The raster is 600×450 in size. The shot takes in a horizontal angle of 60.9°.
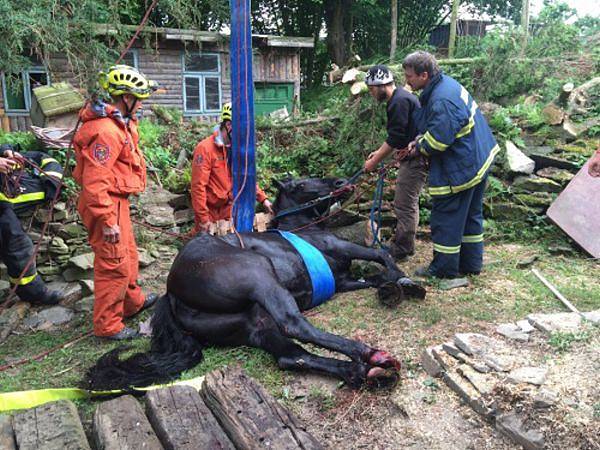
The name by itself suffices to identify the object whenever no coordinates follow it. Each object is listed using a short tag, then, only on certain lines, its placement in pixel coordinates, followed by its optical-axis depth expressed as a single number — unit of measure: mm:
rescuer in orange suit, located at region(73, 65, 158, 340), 4074
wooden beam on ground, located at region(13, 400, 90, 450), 2477
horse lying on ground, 3281
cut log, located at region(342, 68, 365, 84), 7365
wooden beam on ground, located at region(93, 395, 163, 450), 2494
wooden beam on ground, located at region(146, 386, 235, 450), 2467
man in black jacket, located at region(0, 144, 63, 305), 5059
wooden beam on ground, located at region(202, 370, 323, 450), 2420
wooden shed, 12539
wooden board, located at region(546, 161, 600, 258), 5410
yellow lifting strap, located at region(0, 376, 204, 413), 3051
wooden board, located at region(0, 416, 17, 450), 2492
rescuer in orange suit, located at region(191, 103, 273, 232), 5582
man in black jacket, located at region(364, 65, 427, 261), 4961
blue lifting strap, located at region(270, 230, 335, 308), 4359
